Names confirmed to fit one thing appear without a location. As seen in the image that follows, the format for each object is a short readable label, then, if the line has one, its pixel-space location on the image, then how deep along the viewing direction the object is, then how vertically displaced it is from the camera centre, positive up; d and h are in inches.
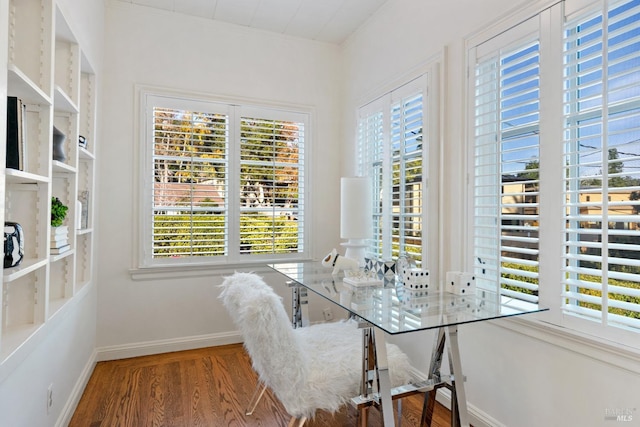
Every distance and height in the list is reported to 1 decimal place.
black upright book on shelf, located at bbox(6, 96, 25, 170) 51.3 +11.1
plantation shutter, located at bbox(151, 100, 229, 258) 120.4 +10.7
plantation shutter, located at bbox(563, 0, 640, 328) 52.7 +8.2
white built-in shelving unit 53.1 +6.7
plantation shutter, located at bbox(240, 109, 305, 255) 131.3 +11.0
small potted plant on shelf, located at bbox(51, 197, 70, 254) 69.2 -2.7
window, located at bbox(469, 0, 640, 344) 53.7 +9.3
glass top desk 54.1 -15.5
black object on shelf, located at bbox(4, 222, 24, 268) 49.2 -4.6
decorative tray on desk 76.2 -14.0
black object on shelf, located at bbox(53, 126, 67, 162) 71.3 +13.5
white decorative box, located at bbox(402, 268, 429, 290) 72.6 -13.0
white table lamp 101.5 +0.2
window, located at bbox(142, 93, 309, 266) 120.3 +11.2
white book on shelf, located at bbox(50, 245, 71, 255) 69.1 -7.5
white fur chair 59.1 -26.4
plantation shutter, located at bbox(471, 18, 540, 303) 67.9 +10.8
